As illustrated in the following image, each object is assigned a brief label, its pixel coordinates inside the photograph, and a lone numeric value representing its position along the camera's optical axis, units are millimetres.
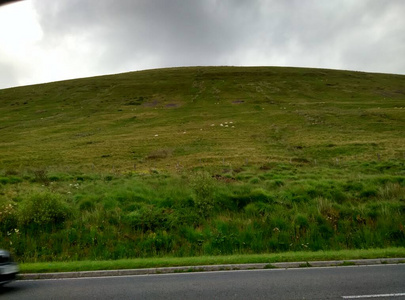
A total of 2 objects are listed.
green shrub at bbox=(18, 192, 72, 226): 14347
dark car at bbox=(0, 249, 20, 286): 8406
